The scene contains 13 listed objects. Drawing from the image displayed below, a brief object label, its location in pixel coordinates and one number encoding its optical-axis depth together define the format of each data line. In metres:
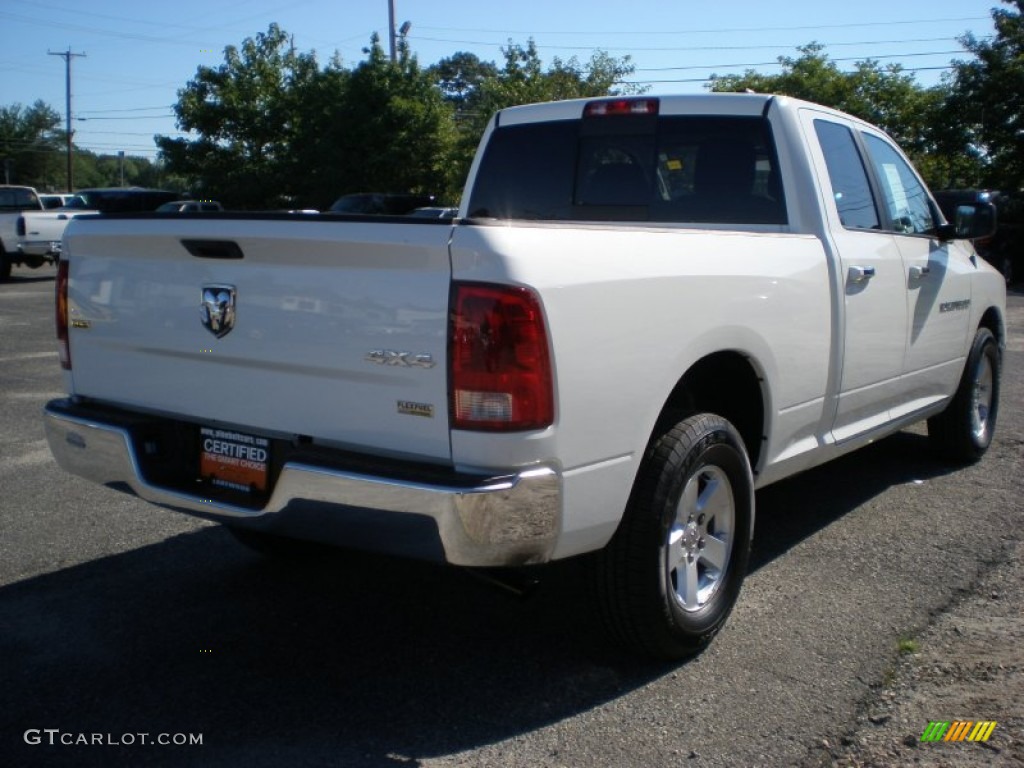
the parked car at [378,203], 28.12
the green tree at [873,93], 36.69
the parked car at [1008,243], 24.55
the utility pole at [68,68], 64.06
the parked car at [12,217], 21.33
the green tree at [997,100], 27.83
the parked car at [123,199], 26.70
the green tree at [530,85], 37.69
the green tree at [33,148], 77.40
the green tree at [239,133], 41.38
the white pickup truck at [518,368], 2.90
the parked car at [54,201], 33.32
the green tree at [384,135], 38.38
